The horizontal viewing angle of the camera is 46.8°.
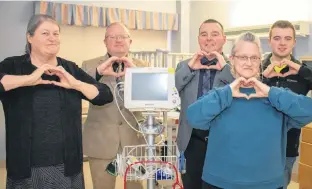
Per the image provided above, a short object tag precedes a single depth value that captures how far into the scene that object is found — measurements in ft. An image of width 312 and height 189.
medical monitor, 5.69
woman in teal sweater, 4.94
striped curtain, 15.33
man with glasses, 7.22
